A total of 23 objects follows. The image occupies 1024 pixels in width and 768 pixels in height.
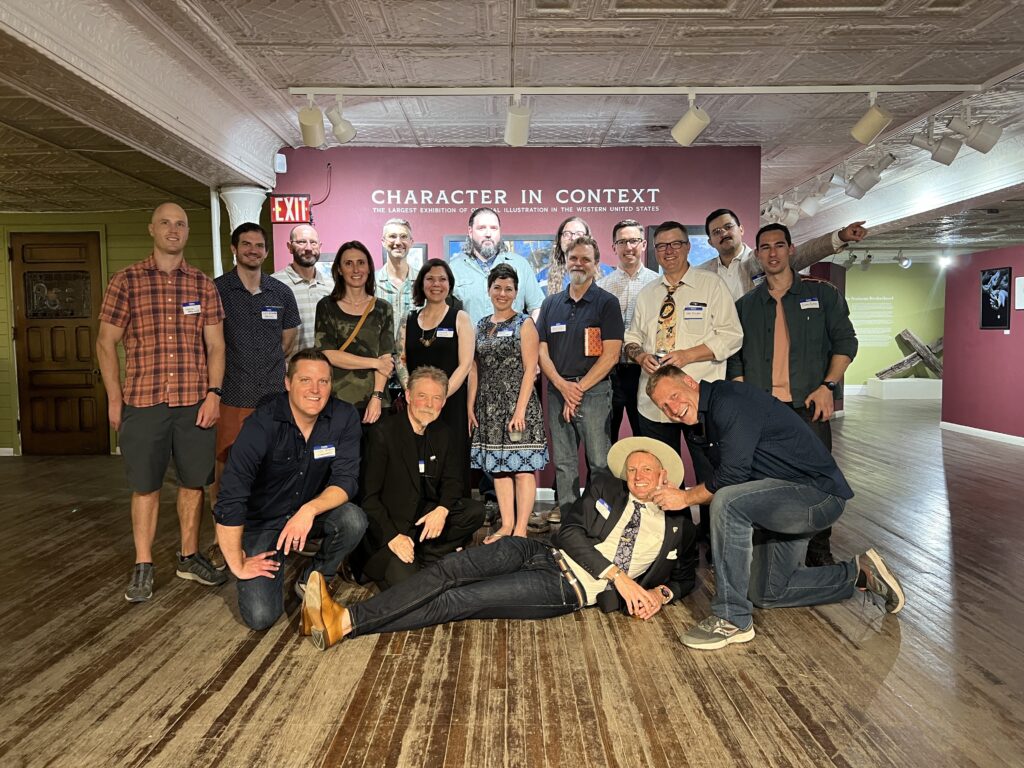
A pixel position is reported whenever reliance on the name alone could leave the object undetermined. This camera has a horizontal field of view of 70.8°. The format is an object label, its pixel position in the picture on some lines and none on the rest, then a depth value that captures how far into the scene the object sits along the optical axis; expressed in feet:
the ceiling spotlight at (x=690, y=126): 14.78
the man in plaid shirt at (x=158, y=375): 10.69
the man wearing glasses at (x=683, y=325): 11.68
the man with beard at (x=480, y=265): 15.64
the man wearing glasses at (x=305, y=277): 14.76
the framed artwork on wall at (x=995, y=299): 28.68
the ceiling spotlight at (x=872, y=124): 14.76
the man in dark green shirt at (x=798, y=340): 11.57
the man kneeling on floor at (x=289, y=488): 9.26
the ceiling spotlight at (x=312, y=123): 14.32
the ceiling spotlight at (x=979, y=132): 15.80
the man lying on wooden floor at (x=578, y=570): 9.11
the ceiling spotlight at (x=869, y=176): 18.83
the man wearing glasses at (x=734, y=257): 13.38
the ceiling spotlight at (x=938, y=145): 16.62
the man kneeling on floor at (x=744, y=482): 8.94
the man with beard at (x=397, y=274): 14.73
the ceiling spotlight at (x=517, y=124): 14.42
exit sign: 17.88
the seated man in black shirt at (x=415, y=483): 10.33
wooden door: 25.03
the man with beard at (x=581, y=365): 12.56
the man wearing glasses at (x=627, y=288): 13.53
